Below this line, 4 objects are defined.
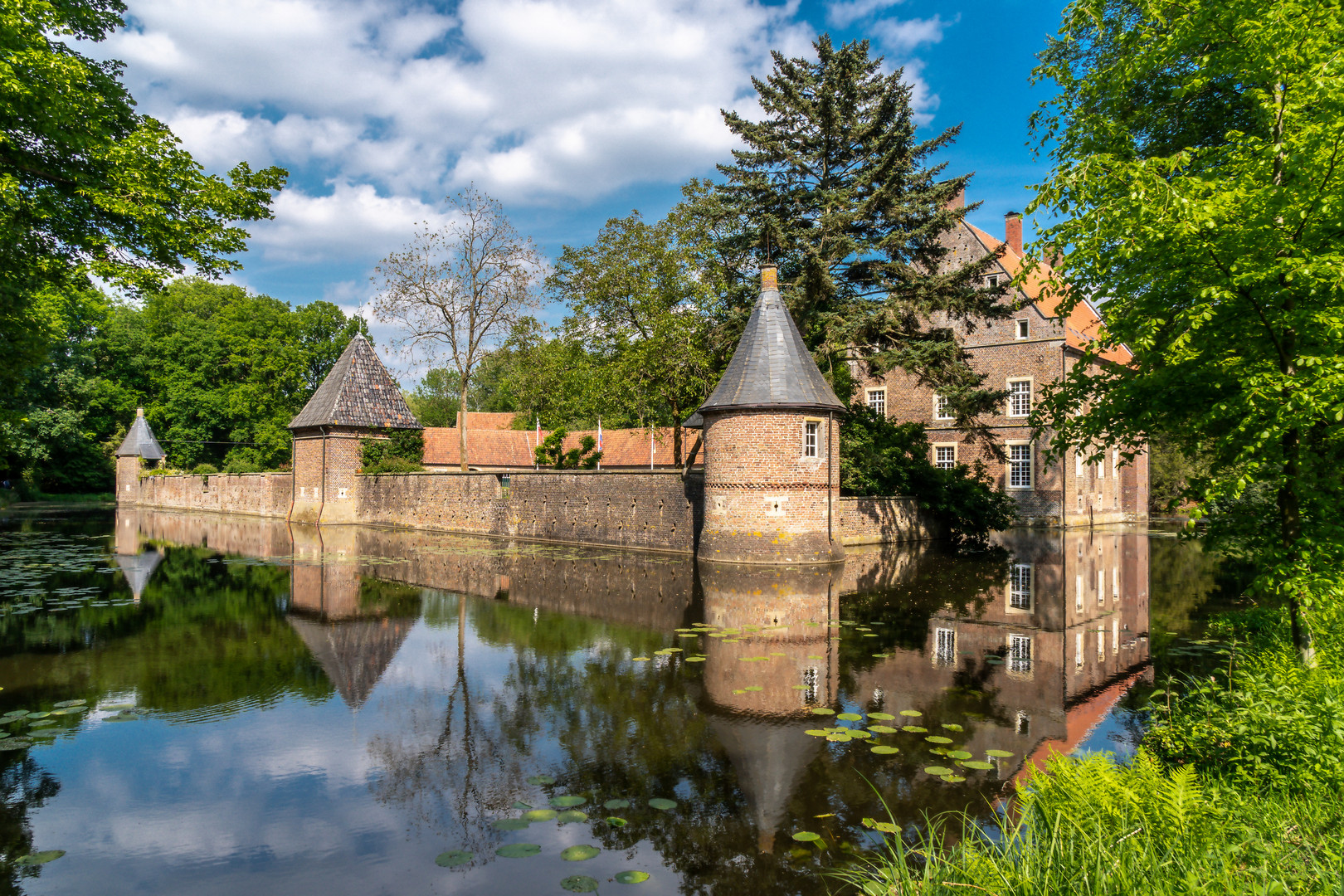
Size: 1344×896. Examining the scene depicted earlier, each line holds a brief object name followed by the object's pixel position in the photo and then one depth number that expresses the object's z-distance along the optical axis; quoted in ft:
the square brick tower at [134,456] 141.28
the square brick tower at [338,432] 95.40
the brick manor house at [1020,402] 95.50
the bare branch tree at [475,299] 92.58
